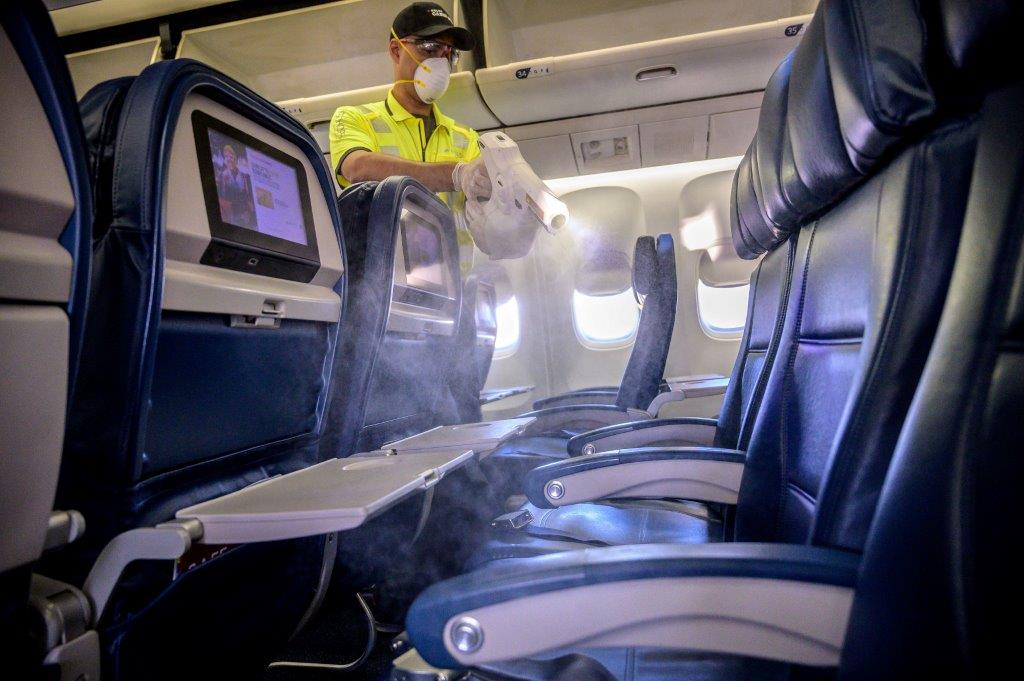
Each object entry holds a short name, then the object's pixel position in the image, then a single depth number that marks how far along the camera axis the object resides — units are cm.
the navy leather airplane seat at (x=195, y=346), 82
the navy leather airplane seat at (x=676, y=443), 145
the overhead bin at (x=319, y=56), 383
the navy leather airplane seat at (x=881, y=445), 55
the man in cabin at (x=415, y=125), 256
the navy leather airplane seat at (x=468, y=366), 252
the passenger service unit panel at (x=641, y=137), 420
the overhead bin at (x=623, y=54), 352
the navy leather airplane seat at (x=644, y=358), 317
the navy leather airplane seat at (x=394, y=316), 152
